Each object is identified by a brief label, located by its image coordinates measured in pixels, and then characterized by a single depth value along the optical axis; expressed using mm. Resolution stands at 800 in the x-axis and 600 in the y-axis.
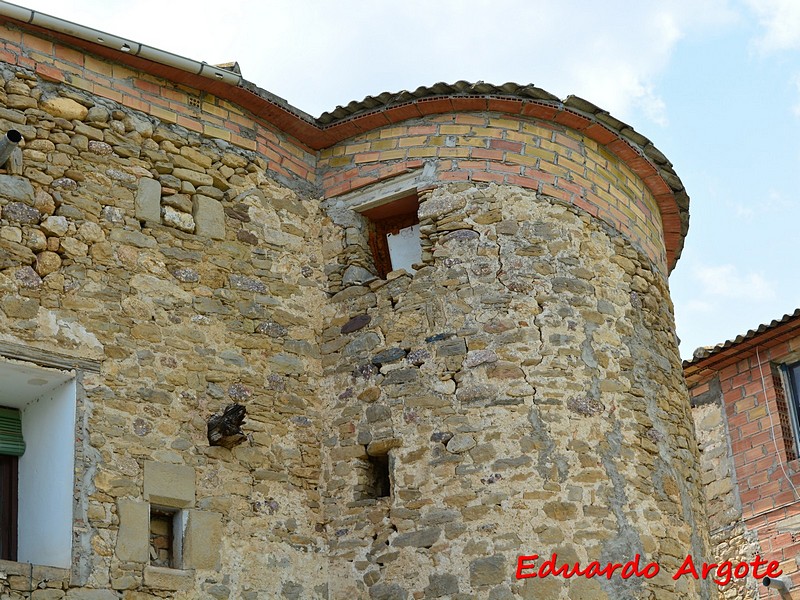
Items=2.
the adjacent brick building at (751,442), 11703
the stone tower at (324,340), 7512
